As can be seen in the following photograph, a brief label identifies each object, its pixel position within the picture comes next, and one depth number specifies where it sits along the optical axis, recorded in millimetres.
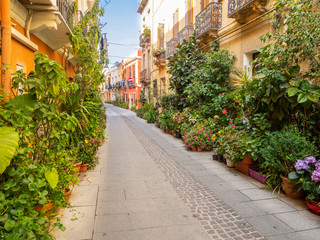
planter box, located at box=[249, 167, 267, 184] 4488
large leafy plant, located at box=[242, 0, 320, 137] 4207
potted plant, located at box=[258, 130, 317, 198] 3803
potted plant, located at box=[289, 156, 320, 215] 3271
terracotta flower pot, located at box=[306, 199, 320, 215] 3262
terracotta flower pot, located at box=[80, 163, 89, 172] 5173
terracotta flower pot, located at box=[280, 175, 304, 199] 3791
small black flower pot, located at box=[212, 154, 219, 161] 6227
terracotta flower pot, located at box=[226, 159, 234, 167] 5483
